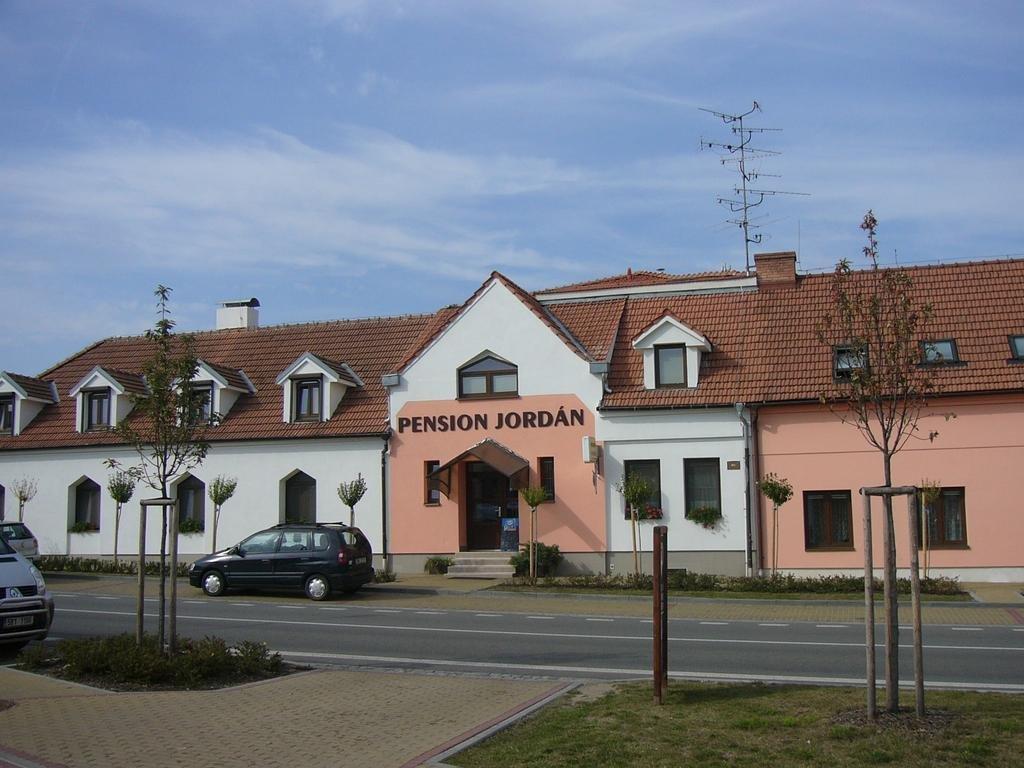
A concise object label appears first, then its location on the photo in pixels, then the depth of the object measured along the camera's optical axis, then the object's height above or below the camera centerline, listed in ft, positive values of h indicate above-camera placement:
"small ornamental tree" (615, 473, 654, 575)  85.05 -0.22
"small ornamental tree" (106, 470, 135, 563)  100.78 +0.76
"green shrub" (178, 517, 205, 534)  103.81 -3.21
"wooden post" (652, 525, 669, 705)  33.32 -4.01
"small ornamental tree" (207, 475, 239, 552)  98.07 +0.22
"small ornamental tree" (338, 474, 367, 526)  92.58 +0.04
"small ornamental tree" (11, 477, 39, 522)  108.37 +0.68
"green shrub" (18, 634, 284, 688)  39.04 -6.44
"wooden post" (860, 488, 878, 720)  29.45 -3.67
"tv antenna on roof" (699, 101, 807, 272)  120.16 +36.63
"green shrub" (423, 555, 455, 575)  93.40 -6.44
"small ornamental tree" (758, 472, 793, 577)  81.97 -0.06
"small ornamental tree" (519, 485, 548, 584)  87.92 -0.42
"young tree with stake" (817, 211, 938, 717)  32.50 +4.36
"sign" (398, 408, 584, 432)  92.38 +6.39
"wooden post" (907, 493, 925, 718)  29.01 -4.15
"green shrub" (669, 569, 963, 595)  75.06 -6.90
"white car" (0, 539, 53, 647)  45.01 -4.70
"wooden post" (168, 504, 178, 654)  40.50 -4.54
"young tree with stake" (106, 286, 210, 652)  43.52 +3.68
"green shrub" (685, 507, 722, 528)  87.30 -2.09
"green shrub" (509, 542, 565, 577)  88.43 -5.72
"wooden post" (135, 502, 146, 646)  41.73 -3.23
